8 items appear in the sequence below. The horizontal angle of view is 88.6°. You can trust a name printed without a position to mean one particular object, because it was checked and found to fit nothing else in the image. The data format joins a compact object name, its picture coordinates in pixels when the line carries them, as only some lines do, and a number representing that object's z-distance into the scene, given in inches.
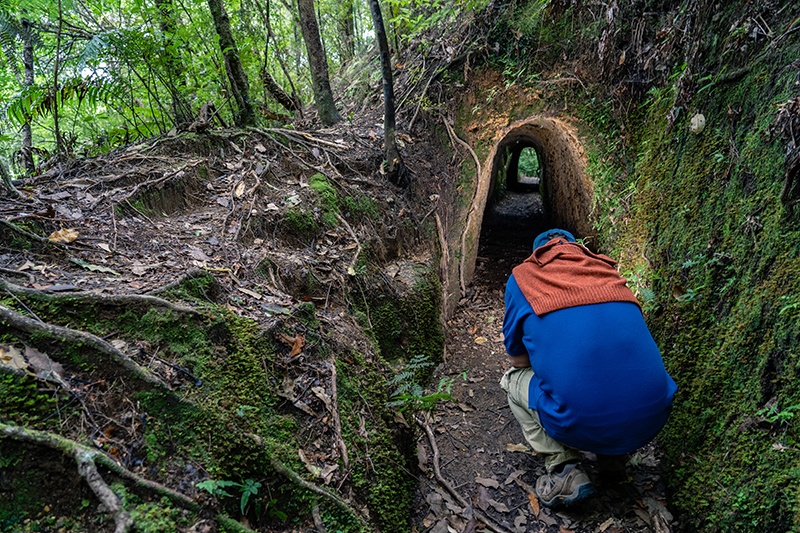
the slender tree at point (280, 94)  301.7
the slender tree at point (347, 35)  446.9
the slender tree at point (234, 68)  203.6
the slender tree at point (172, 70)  186.2
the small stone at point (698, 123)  148.2
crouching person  109.6
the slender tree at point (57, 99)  150.1
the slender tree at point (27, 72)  167.7
